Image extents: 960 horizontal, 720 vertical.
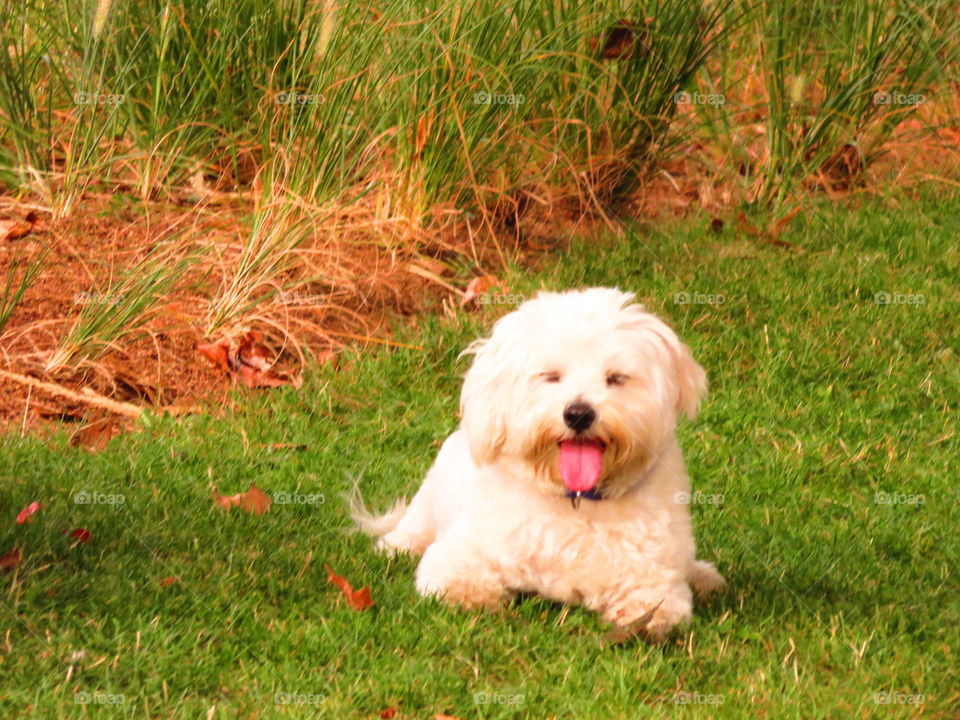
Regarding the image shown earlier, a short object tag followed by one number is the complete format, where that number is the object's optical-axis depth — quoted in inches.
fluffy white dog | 303.7
